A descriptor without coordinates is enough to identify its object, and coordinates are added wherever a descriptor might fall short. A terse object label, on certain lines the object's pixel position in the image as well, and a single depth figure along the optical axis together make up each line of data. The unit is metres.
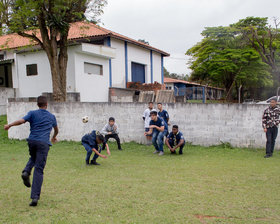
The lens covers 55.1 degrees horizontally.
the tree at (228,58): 26.73
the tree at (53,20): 11.98
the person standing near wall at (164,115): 9.40
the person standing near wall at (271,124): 7.75
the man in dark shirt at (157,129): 8.30
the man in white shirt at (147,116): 9.76
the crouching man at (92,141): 6.54
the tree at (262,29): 26.76
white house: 16.00
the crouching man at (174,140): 8.17
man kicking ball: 4.16
